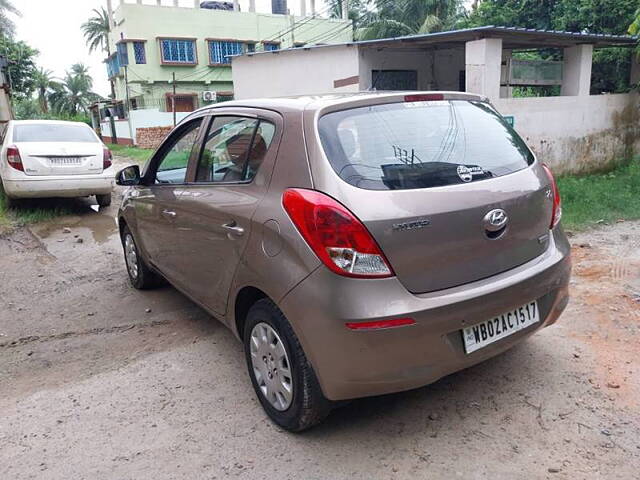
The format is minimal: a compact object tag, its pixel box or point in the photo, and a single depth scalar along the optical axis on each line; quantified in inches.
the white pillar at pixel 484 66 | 330.6
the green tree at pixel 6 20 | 1152.8
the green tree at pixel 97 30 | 1646.9
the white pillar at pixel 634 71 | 439.5
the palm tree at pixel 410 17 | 980.6
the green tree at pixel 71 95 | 1891.0
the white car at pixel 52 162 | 300.2
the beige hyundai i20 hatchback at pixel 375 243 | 90.0
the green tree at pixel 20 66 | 1194.0
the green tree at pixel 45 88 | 1824.6
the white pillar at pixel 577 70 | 395.5
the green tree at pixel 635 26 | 287.3
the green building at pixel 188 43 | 1122.0
